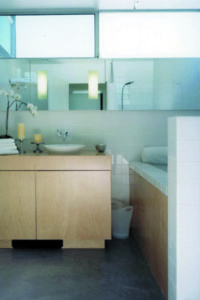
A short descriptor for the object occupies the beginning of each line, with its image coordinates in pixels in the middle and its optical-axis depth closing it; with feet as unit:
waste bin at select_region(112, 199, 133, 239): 8.13
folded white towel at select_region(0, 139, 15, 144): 7.51
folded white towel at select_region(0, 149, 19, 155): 7.47
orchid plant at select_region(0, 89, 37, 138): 8.25
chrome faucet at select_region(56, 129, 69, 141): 8.62
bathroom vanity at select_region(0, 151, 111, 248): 7.11
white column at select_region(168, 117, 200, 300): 3.89
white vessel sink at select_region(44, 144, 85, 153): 7.51
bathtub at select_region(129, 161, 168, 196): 4.95
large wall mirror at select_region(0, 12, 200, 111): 9.06
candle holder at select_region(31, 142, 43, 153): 8.45
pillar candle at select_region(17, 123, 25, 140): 8.27
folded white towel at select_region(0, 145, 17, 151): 7.48
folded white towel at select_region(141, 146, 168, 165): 8.31
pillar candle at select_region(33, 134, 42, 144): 8.40
